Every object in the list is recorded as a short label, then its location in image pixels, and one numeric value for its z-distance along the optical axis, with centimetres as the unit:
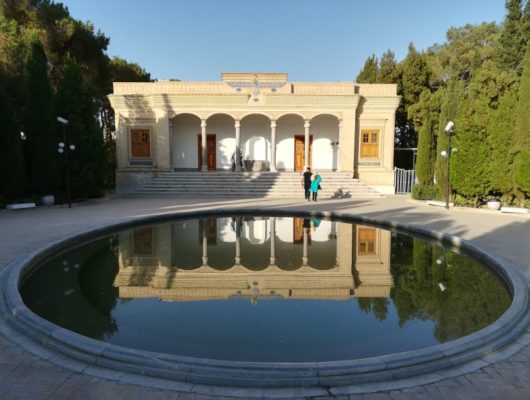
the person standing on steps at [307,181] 1738
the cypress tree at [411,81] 2908
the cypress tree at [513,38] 2520
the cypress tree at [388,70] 2945
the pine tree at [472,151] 1459
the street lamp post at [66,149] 1473
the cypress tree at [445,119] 1662
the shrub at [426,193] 1724
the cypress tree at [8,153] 1461
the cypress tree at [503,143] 1418
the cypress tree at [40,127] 1547
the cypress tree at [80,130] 1622
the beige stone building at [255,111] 2144
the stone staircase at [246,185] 1952
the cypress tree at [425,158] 1856
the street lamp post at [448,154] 1435
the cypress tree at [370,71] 3114
